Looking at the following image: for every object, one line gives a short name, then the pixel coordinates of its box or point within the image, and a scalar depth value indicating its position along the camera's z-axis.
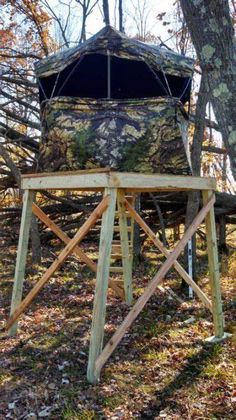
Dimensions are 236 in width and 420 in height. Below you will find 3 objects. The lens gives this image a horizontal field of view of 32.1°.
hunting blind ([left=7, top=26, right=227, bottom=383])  3.24
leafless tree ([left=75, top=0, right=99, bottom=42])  10.40
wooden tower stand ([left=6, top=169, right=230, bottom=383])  3.19
